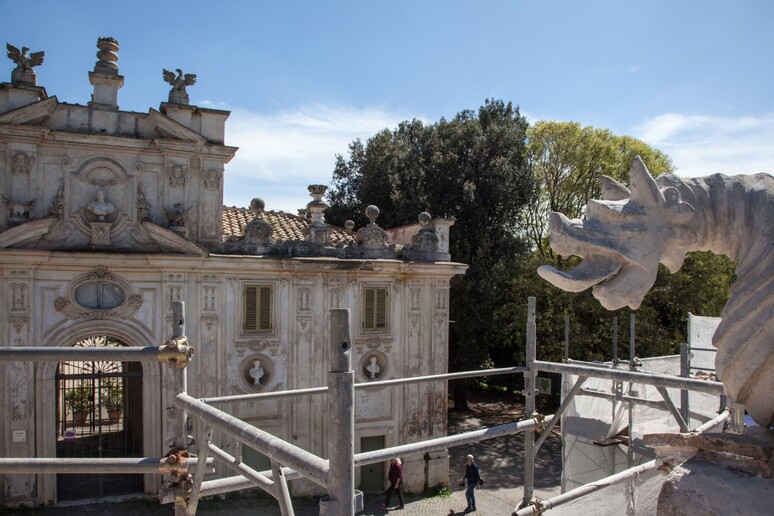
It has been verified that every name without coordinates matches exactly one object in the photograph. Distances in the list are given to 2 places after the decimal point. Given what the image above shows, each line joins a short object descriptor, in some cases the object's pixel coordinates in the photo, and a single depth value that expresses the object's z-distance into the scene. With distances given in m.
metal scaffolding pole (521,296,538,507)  6.60
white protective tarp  11.66
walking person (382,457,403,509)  13.91
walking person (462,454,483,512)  14.07
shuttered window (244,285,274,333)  14.27
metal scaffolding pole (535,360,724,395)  4.81
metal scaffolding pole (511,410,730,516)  5.30
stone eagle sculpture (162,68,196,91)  14.19
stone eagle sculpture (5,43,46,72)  12.88
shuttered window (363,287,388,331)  15.24
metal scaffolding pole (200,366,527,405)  6.51
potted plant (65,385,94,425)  14.36
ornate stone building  12.60
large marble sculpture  2.63
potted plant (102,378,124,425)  15.38
